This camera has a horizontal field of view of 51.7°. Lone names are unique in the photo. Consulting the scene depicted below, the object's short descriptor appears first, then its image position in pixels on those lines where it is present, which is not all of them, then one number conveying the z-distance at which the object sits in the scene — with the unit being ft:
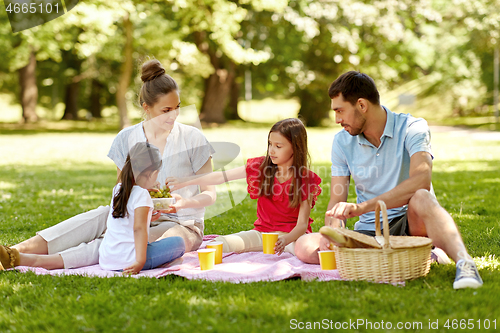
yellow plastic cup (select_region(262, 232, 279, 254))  13.92
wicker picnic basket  10.71
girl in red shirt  14.06
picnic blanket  11.82
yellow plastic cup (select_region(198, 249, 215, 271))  12.50
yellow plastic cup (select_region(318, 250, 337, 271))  12.28
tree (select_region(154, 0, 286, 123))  67.21
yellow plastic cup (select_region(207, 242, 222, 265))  13.30
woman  13.16
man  11.54
